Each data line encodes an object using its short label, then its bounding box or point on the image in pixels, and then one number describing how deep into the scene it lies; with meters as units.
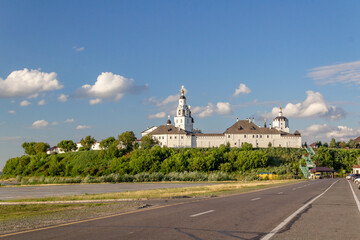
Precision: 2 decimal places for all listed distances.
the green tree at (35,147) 182.00
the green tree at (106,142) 163.75
